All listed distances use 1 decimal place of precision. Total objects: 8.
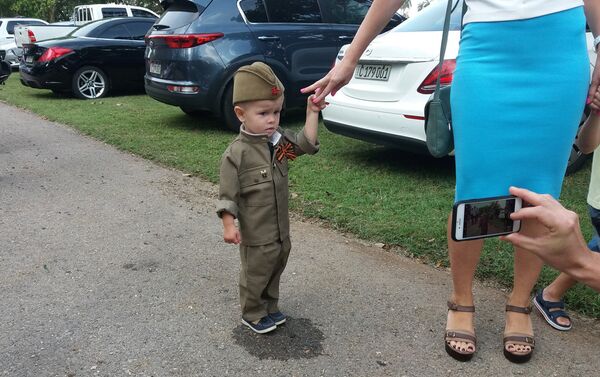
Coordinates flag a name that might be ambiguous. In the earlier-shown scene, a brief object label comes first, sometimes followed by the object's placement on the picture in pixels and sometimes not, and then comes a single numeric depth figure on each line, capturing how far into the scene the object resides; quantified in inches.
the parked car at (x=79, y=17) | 472.8
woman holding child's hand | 80.7
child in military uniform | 90.4
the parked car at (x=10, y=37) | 656.4
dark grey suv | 267.3
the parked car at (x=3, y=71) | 263.7
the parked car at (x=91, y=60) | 405.4
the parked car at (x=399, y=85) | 174.4
